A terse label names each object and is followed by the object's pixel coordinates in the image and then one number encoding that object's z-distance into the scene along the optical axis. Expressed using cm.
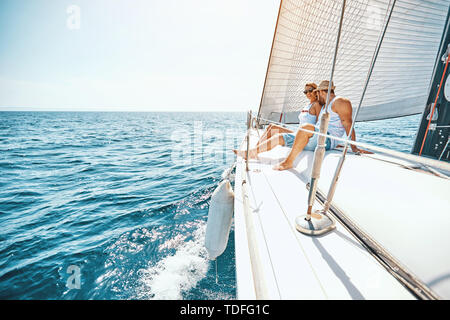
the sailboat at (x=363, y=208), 93
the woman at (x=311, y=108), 311
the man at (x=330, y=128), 246
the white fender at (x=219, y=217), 206
